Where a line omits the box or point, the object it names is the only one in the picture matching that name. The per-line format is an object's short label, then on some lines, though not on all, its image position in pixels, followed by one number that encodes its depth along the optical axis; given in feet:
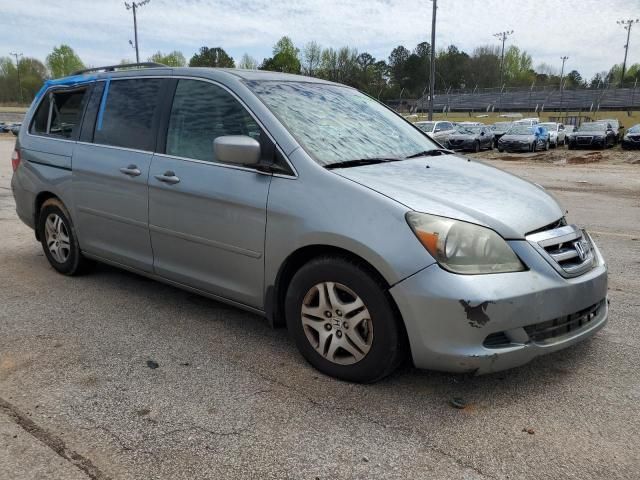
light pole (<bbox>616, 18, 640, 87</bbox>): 264.97
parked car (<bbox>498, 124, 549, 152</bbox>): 87.81
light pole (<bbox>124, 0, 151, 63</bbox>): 143.43
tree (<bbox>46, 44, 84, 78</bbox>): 344.49
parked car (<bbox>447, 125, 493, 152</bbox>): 91.97
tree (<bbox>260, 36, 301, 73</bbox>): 298.76
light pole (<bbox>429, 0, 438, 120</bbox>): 109.47
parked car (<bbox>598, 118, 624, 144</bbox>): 96.70
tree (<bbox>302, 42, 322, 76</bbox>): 335.06
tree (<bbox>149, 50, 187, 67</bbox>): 306.96
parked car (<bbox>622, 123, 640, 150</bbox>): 85.15
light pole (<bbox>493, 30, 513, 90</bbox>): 314.30
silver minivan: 9.07
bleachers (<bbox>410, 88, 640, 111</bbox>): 198.53
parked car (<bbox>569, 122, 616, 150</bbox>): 89.40
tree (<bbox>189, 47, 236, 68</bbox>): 309.01
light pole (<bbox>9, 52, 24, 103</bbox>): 320.74
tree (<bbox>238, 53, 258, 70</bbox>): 329.56
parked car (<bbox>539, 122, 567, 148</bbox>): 95.42
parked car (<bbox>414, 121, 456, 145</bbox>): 93.35
